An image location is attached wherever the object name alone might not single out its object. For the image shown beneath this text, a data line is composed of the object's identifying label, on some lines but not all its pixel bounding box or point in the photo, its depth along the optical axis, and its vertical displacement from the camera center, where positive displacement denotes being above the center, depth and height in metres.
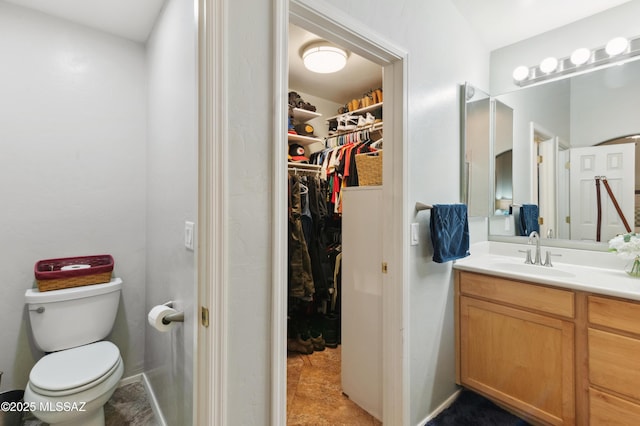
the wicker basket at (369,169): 1.75 +0.28
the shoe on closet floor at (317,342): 2.43 -1.16
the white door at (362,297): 1.56 -0.51
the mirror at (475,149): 1.84 +0.44
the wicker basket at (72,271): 1.55 -0.35
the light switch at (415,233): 1.45 -0.12
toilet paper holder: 1.13 -0.44
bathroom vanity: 1.21 -0.65
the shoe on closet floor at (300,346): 2.38 -1.18
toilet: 1.22 -0.77
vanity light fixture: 1.60 +0.97
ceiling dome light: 2.10 +1.22
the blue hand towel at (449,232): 1.50 -0.12
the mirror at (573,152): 1.63 +0.40
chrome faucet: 1.80 -0.25
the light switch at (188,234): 1.07 -0.09
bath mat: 1.54 -1.19
